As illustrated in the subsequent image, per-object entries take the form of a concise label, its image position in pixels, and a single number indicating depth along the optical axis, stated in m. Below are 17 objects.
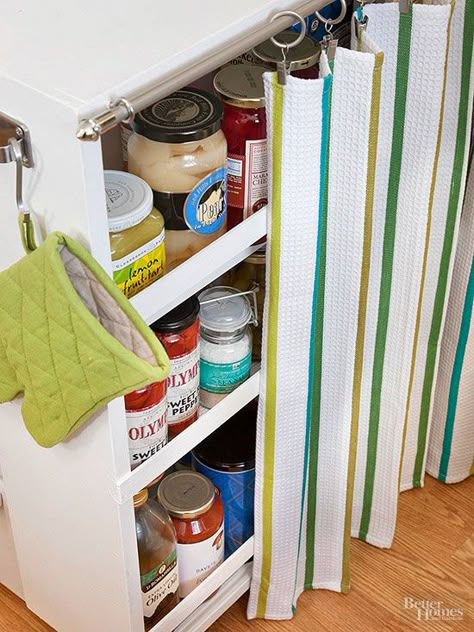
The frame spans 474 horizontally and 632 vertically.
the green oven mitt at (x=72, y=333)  0.90
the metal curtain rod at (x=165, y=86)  0.80
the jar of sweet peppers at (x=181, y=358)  1.12
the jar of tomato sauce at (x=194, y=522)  1.33
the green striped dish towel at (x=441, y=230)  1.20
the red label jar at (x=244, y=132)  1.09
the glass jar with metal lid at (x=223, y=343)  1.22
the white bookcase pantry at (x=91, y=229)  0.87
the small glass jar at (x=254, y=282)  1.31
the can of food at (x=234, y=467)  1.39
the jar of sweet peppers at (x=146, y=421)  1.10
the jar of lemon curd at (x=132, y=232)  0.97
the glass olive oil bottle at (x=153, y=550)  1.28
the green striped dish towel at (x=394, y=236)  1.12
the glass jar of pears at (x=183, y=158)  1.02
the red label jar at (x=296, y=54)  1.13
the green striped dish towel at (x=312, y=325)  1.05
